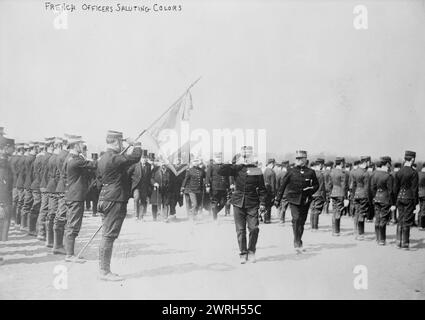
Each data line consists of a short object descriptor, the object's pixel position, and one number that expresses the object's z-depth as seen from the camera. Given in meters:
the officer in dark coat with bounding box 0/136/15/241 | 7.86
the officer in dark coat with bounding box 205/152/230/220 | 11.70
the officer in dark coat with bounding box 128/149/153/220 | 11.63
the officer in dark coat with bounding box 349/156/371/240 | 9.76
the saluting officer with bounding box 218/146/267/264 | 7.37
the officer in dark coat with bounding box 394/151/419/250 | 8.48
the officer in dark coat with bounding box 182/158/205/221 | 11.58
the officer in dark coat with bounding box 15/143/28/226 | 9.52
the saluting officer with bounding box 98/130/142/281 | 6.54
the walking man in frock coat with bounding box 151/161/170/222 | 11.86
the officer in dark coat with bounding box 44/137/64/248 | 8.05
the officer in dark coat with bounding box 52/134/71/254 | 7.65
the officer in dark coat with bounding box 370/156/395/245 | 8.95
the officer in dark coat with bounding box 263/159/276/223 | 11.80
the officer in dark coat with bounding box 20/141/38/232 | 9.28
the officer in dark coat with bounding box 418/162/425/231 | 11.05
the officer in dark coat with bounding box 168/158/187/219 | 11.76
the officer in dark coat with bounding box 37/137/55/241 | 8.46
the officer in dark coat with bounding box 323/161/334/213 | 11.73
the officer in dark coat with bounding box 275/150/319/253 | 8.28
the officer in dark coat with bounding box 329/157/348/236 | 10.16
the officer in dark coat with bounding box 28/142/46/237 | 8.92
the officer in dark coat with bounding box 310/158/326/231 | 10.55
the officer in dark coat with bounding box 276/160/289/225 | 11.49
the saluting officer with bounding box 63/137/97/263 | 7.25
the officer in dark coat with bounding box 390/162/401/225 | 9.34
